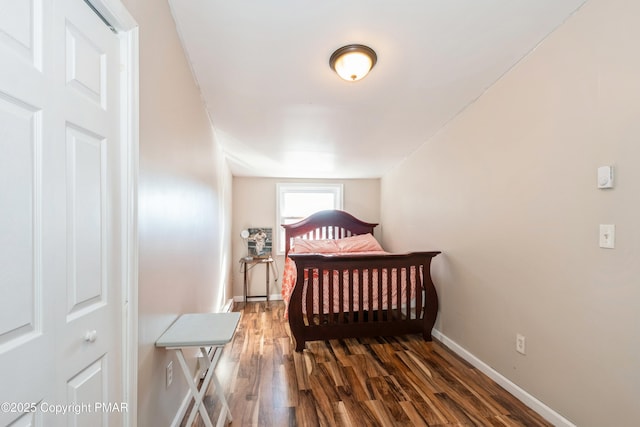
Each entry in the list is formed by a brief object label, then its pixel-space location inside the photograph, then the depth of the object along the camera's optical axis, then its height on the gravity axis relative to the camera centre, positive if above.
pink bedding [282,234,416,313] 2.80 -0.83
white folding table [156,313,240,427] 1.38 -0.65
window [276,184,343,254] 4.69 +0.17
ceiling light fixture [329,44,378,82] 1.84 +1.02
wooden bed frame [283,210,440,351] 2.69 -0.85
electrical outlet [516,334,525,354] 1.91 -0.91
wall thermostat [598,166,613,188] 1.41 +0.18
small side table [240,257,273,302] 4.28 -0.88
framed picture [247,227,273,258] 4.55 -0.52
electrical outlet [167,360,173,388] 1.53 -0.91
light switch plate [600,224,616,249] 1.41 -0.12
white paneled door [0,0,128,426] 0.66 -0.02
